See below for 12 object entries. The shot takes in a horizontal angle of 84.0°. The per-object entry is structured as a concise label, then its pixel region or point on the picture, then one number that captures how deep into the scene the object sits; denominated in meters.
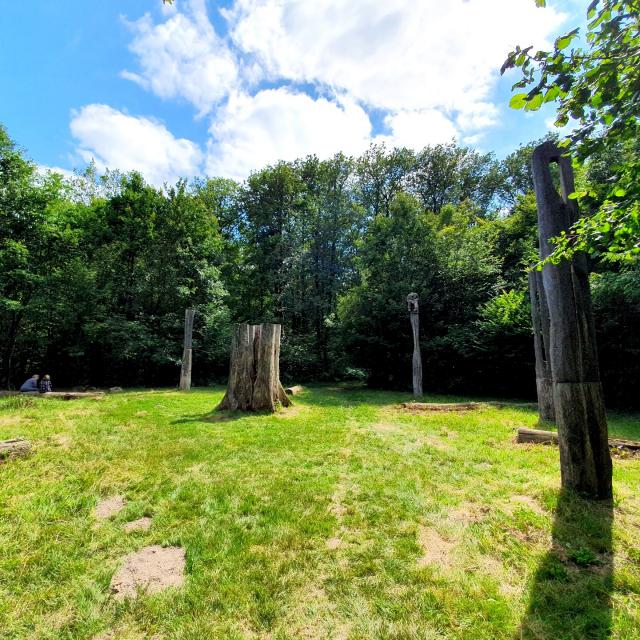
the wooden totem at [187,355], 14.08
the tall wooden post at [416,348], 12.39
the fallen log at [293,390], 13.29
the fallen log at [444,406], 9.45
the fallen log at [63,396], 10.86
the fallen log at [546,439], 5.45
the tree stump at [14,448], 4.86
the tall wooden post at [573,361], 3.72
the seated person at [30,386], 11.70
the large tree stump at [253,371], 8.66
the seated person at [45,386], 12.08
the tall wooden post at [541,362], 7.30
